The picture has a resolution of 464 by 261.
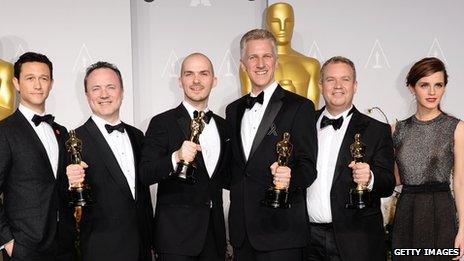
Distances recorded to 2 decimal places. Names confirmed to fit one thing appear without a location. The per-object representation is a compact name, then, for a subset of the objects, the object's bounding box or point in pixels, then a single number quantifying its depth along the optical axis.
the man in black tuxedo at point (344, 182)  3.09
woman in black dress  3.33
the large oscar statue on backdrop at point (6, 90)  4.43
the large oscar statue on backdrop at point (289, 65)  4.68
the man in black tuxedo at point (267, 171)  2.92
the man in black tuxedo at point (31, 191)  3.00
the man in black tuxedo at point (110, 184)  3.10
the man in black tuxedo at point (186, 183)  3.03
